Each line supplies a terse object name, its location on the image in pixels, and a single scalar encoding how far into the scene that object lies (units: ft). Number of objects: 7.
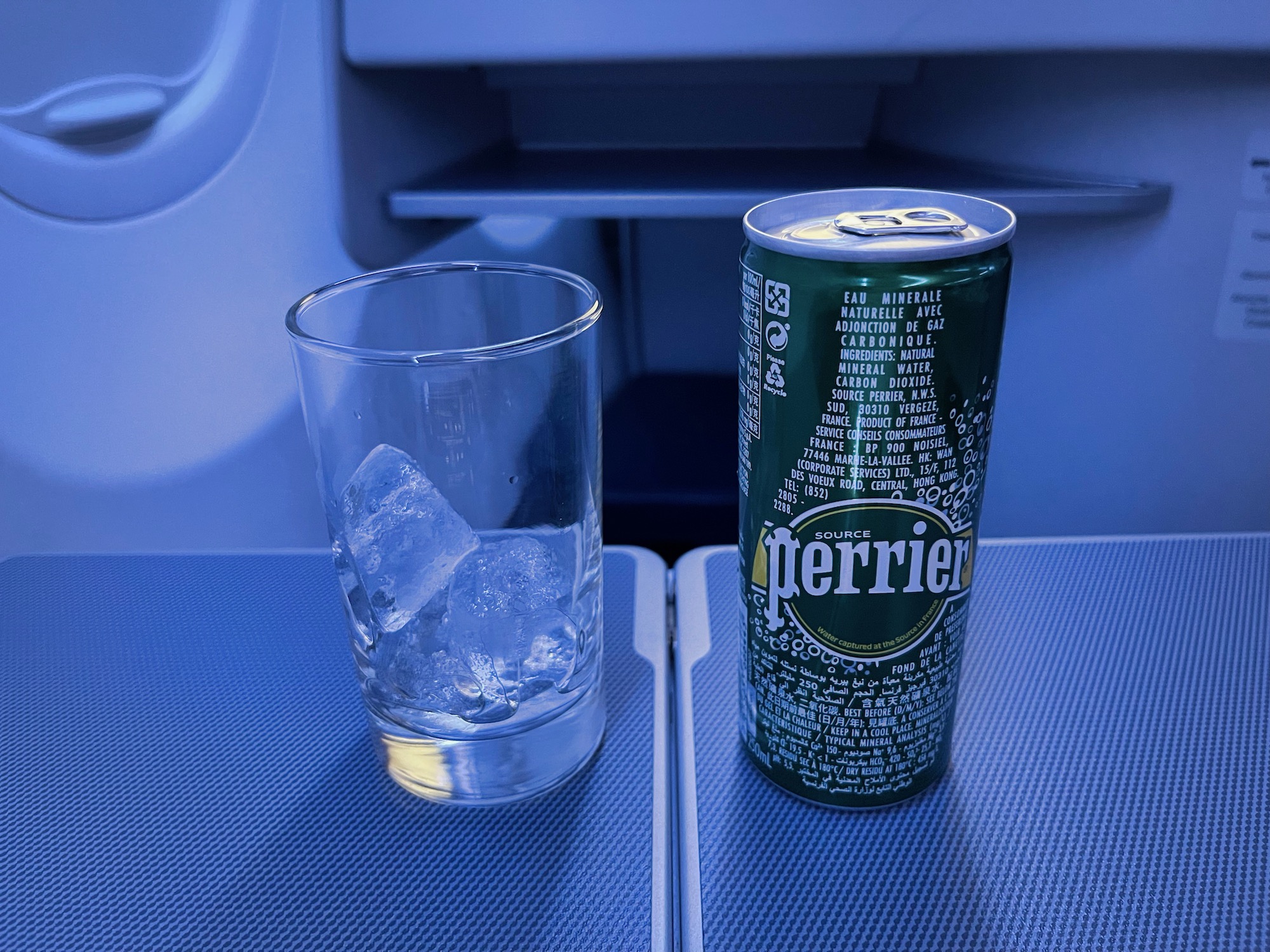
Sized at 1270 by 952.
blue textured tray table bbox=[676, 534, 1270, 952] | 1.28
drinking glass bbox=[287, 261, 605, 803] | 1.36
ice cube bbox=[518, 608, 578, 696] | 1.46
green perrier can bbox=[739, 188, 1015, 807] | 1.18
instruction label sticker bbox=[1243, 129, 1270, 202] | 2.20
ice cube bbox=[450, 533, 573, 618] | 1.44
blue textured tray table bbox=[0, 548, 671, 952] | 1.30
